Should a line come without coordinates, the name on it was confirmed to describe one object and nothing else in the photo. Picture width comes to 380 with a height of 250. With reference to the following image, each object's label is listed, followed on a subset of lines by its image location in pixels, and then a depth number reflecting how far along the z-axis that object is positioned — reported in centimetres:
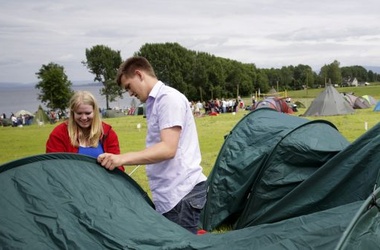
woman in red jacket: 423
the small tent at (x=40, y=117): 4244
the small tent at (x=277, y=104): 2436
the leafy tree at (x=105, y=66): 7344
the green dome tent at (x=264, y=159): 560
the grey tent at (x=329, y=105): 2775
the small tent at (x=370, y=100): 3731
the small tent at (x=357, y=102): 3447
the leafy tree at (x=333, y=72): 11462
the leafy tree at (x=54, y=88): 5775
